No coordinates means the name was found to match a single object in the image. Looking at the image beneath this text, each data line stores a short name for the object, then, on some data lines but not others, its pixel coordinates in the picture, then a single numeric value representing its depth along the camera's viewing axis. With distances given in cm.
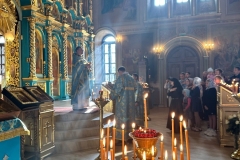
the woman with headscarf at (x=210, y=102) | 642
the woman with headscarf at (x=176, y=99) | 663
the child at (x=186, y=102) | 712
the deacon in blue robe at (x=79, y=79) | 675
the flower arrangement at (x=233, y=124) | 494
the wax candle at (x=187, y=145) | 157
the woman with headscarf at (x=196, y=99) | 699
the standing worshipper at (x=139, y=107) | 721
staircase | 498
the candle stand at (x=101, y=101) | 410
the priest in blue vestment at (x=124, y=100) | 586
